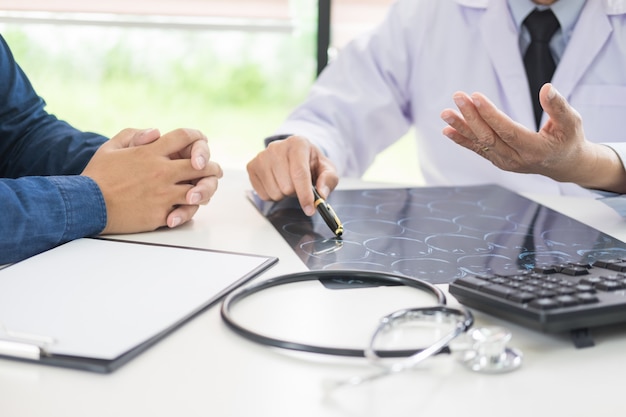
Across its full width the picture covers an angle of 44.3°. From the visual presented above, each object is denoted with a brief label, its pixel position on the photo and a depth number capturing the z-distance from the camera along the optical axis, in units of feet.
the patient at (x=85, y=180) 2.93
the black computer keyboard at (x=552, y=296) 2.09
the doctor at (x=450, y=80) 5.41
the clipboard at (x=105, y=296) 1.99
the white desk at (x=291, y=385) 1.76
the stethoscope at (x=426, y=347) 1.90
